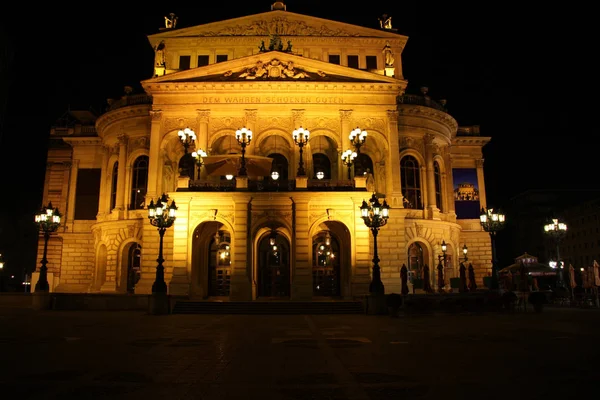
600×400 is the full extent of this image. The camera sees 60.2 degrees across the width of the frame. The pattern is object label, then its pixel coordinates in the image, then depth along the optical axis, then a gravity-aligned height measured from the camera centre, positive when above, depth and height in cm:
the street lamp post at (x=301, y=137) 3297 +1003
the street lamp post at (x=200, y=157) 3535 +931
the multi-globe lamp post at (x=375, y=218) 2577 +389
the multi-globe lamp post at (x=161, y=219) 2609 +401
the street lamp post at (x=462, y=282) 3130 +76
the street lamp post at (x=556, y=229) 3238 +404
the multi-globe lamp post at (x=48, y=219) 3102 +455
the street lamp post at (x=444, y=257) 4062 +296
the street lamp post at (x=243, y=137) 3234 +980
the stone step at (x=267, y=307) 2802 -64
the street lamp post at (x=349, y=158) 3594 +949
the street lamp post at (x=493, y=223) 2805 +384
